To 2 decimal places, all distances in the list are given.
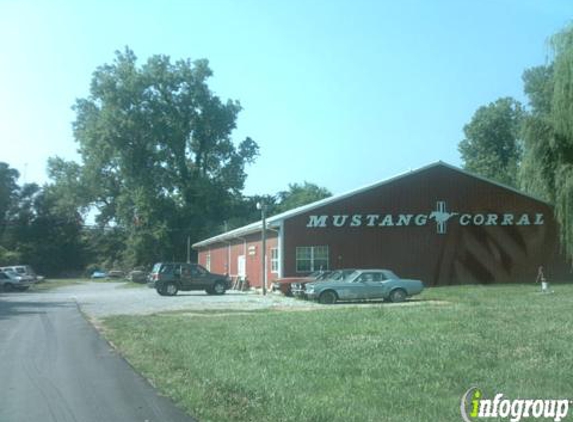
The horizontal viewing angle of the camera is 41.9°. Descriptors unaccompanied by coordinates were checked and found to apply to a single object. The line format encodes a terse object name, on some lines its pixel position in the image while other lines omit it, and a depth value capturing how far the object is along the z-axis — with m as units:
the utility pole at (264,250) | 39.59
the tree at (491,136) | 74.12
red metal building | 40.41
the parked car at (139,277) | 69.38
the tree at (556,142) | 28.19
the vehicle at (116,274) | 90.81
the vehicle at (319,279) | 30.56
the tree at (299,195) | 104.69
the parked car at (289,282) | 33.72
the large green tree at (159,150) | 74.81
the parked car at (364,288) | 29.22
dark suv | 39.16
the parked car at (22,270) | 60.57
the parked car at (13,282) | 55.16
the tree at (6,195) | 97.81
